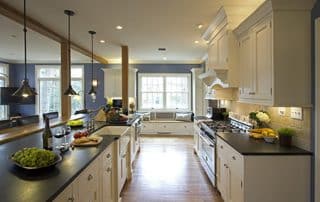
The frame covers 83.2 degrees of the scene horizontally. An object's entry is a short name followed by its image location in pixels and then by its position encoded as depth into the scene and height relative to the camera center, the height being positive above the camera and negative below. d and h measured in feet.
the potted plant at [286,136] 6.23 -1.27
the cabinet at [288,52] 5.69 +1.51
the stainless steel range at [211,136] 8.94 -2.03
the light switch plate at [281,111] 6.79 -0.44
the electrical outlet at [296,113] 5.98 -0.46
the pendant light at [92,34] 12.12 +4.51
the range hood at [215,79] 9.15 +1.25
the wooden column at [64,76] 13.42 +1.74
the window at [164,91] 22.78 +1.06
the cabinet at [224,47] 8.65 +2.68
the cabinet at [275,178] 5.52 -2.42
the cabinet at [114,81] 20.98 +2.14
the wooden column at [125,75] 15.25 +2.07
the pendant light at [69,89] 9.09 +0.57
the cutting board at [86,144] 6.13 -1.53
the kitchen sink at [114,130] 10.16 -1.73
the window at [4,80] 21.81 +2.37
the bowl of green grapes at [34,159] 4.01 -1.37
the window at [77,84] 22.78 +1.94
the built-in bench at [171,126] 21.17 -3.13
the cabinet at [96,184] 3.91 -2.27
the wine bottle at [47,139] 5.41 -1.20
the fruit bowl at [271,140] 6.64 -1.50
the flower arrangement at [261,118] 7.48 -0.79
